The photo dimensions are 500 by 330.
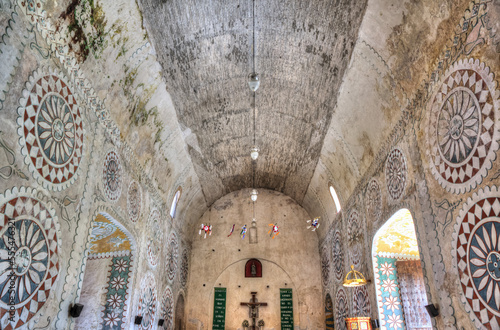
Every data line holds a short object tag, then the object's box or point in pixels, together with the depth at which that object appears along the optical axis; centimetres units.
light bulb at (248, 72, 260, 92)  668
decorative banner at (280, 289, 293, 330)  1245
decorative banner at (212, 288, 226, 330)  1248
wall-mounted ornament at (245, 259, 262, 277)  1329
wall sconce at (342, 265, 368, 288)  719
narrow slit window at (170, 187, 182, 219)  1067
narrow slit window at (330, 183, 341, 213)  1058
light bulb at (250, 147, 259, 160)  869
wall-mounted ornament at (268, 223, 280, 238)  1379
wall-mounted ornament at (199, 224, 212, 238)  1226
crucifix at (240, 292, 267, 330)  1254
